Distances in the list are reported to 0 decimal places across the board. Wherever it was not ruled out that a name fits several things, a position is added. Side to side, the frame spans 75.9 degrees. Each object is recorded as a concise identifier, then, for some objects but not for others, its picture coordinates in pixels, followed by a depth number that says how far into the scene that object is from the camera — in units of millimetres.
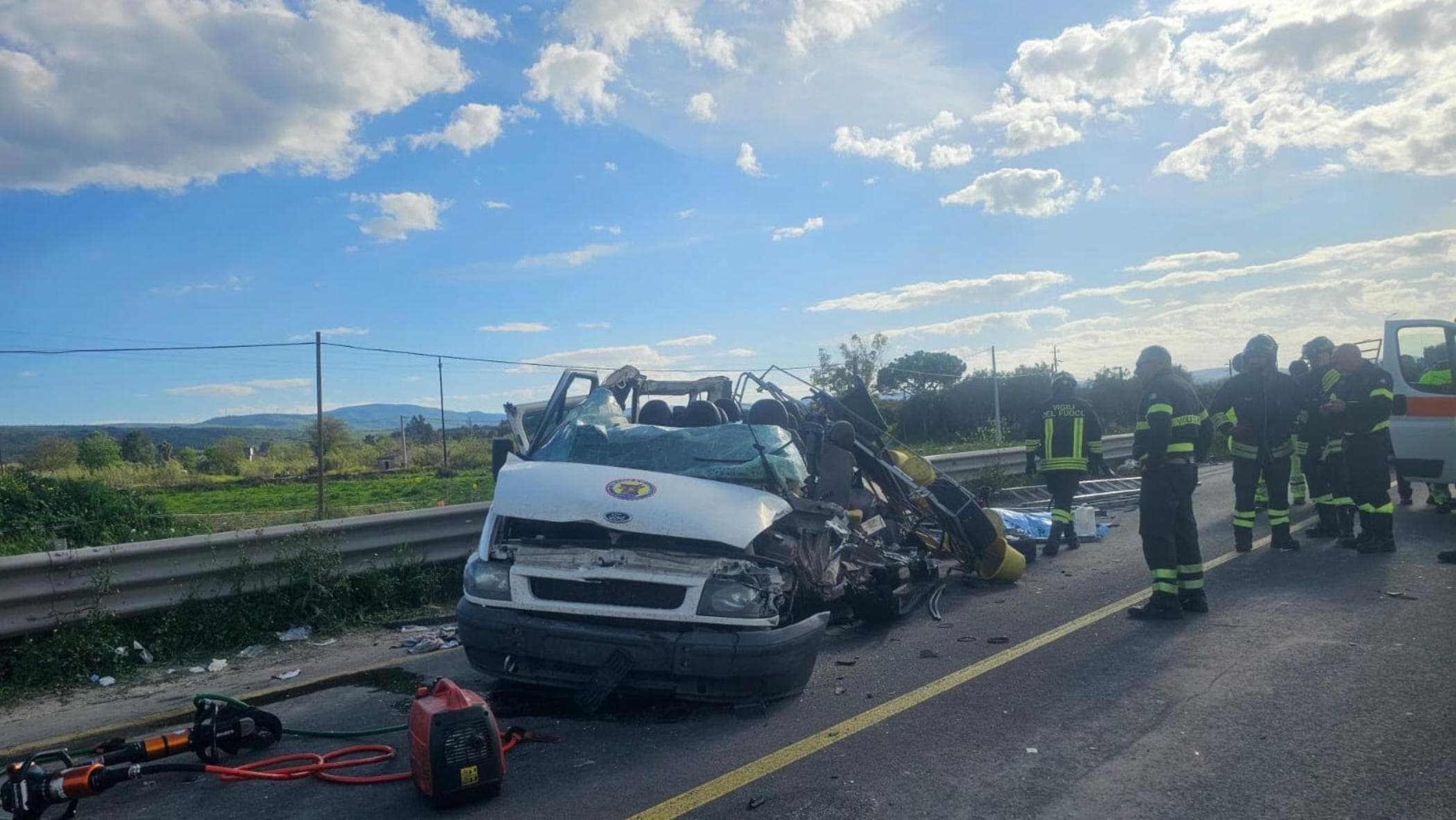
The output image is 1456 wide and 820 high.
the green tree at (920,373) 28484
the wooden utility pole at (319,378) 12875
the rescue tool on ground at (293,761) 3514
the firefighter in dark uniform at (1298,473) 11109
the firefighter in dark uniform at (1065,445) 9578
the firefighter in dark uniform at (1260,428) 9016
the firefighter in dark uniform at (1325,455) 9289
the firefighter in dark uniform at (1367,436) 8523
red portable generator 3572
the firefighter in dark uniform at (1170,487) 6527
